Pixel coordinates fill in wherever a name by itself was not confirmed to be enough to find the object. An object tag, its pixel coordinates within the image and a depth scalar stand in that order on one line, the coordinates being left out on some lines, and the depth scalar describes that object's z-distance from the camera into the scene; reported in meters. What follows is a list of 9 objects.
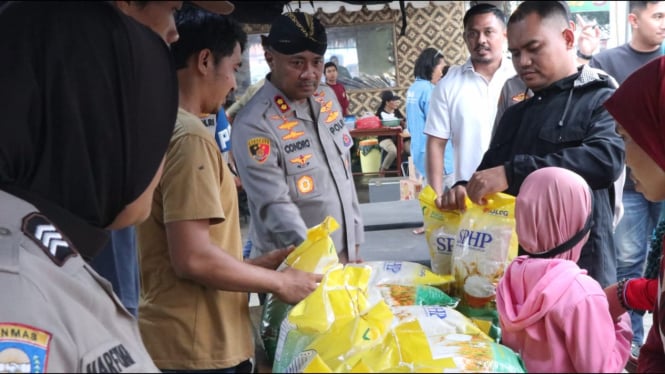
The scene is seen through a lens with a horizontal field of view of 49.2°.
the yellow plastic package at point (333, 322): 1.17
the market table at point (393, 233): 3.60
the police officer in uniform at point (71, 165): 0.89
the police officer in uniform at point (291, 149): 2.46
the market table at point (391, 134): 9.41
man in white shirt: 3.55
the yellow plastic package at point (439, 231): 2.07
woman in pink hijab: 1.33
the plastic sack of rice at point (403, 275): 1.90
